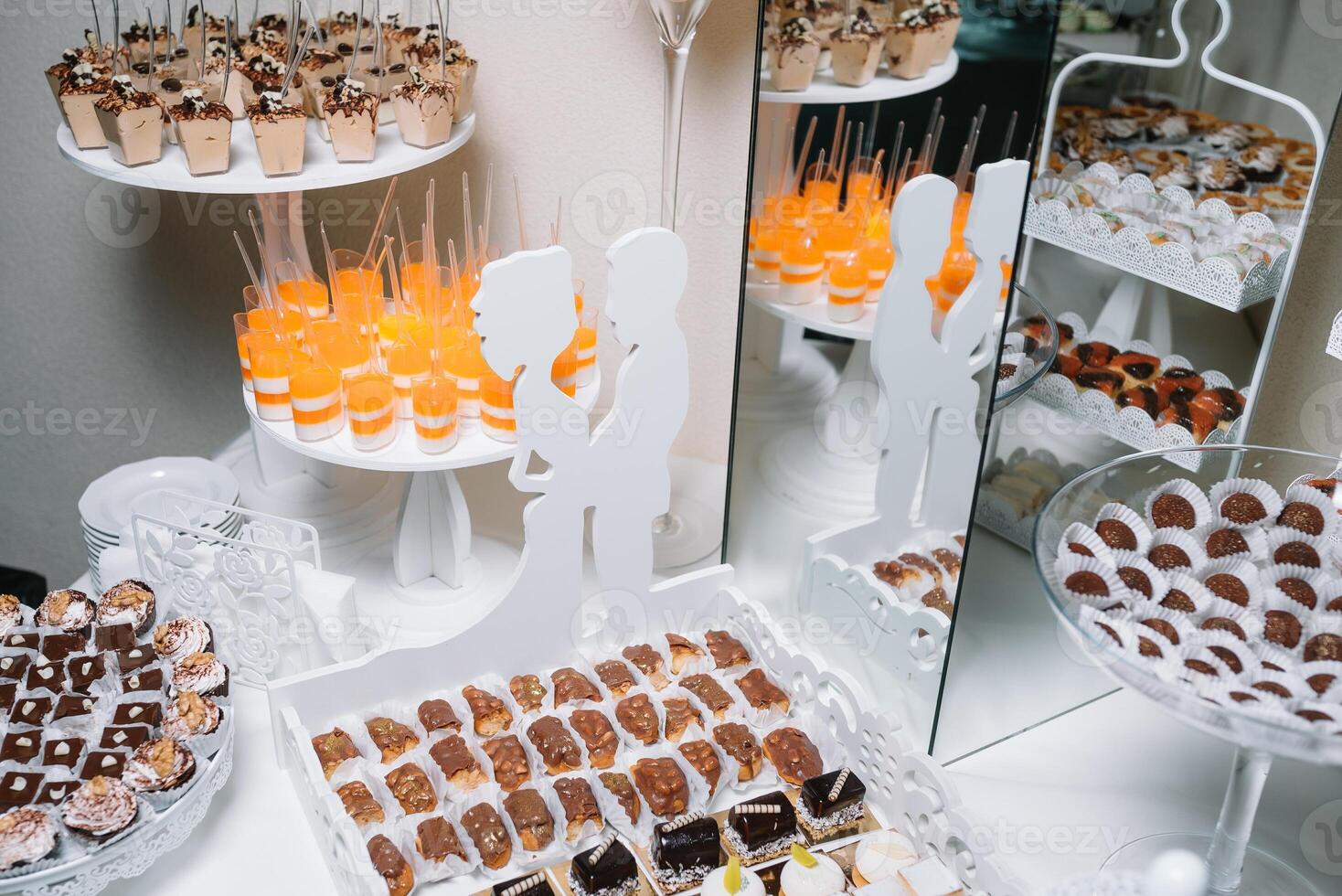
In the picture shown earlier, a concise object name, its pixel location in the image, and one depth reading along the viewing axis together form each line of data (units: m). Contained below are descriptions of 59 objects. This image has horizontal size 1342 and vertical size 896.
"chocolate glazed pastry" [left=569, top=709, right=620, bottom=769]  1.39
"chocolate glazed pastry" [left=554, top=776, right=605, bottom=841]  1.30
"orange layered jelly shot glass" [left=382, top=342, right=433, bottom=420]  1.54
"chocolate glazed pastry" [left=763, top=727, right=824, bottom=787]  1.39
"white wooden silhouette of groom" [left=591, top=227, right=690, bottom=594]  1.33
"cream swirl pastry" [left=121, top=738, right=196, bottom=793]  1.22
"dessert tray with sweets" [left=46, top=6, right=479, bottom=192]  1.47
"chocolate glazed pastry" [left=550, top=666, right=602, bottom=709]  1.48
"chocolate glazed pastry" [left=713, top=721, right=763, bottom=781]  1.39
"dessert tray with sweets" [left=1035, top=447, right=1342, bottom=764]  0.98
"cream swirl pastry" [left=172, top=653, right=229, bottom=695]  1.35
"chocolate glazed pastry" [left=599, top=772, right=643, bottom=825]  1.33
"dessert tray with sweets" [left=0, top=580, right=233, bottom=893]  1.17
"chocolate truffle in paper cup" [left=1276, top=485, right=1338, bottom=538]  1.21
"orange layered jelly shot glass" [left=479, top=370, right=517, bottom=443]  1.48
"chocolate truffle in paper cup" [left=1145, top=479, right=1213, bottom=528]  1.23
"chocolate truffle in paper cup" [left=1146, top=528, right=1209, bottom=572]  1.18
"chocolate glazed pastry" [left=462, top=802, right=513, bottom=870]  1.27
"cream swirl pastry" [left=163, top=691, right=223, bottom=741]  1.29
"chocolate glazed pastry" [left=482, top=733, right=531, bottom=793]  1.36
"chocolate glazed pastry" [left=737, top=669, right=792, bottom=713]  1.47
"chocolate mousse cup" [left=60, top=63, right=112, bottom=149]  1.51
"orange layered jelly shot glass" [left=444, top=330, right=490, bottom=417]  1.52
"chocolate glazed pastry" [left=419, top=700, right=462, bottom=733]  1.42
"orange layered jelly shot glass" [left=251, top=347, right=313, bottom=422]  1.50
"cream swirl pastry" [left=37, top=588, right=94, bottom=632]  1.44
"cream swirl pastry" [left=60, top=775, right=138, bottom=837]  1.17
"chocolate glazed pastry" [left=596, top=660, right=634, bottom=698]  1.49
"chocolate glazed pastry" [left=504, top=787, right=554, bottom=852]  1.29
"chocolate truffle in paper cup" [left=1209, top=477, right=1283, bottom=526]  1.23
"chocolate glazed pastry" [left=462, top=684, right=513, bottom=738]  1.43
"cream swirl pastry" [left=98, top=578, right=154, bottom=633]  1.44
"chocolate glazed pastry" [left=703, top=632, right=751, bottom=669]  1.54
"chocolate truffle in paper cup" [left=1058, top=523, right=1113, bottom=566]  1.14
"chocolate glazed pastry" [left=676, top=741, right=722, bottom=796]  1.37
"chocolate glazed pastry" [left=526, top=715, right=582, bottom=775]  1.38
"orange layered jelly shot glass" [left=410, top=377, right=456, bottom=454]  1.45
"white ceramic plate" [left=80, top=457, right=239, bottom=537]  1.69
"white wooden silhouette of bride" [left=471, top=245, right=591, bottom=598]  1.28
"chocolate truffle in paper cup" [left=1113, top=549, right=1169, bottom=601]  1.14
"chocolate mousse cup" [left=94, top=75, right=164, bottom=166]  1.46
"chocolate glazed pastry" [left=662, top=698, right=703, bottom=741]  1.44
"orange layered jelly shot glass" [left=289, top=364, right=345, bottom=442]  1.47
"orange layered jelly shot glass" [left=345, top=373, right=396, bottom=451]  1.46
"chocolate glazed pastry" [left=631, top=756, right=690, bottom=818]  1.33
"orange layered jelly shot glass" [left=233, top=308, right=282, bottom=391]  1.54
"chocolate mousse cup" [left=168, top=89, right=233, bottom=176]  1.45
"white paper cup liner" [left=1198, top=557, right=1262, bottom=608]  1.15
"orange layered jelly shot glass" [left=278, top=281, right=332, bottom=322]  1.70
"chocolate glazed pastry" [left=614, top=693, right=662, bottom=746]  1.42
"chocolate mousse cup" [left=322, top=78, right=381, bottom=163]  1.49
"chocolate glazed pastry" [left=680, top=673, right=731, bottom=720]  1.47
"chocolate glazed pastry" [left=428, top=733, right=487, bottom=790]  1.35
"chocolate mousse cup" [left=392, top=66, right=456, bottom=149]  1.51
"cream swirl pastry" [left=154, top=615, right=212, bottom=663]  1.40
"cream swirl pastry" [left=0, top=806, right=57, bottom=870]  1.14
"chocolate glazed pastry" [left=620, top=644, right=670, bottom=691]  1.52
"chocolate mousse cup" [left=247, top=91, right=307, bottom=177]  1.45
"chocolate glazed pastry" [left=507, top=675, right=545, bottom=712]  1.47
